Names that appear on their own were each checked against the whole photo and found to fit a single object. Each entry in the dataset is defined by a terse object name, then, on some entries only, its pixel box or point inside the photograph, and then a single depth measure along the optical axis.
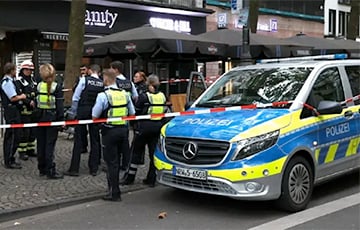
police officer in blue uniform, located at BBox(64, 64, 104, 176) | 8.21
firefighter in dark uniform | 8.80
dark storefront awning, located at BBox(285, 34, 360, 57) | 17.09
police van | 5.82
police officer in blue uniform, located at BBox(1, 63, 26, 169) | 8.59
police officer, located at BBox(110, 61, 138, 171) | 7.90
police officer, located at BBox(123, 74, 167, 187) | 7.45
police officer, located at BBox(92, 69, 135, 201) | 6.78
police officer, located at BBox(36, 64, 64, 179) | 7.78
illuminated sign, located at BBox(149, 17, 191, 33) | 19.67
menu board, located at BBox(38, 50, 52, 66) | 16.14
